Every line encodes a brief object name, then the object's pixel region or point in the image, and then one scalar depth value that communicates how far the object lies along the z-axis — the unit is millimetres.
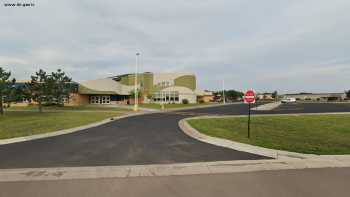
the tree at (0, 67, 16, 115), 22406
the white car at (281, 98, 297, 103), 71200
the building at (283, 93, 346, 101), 139625
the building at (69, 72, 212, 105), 57625
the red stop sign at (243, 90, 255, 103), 11191
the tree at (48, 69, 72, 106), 29503
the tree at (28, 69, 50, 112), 27719
